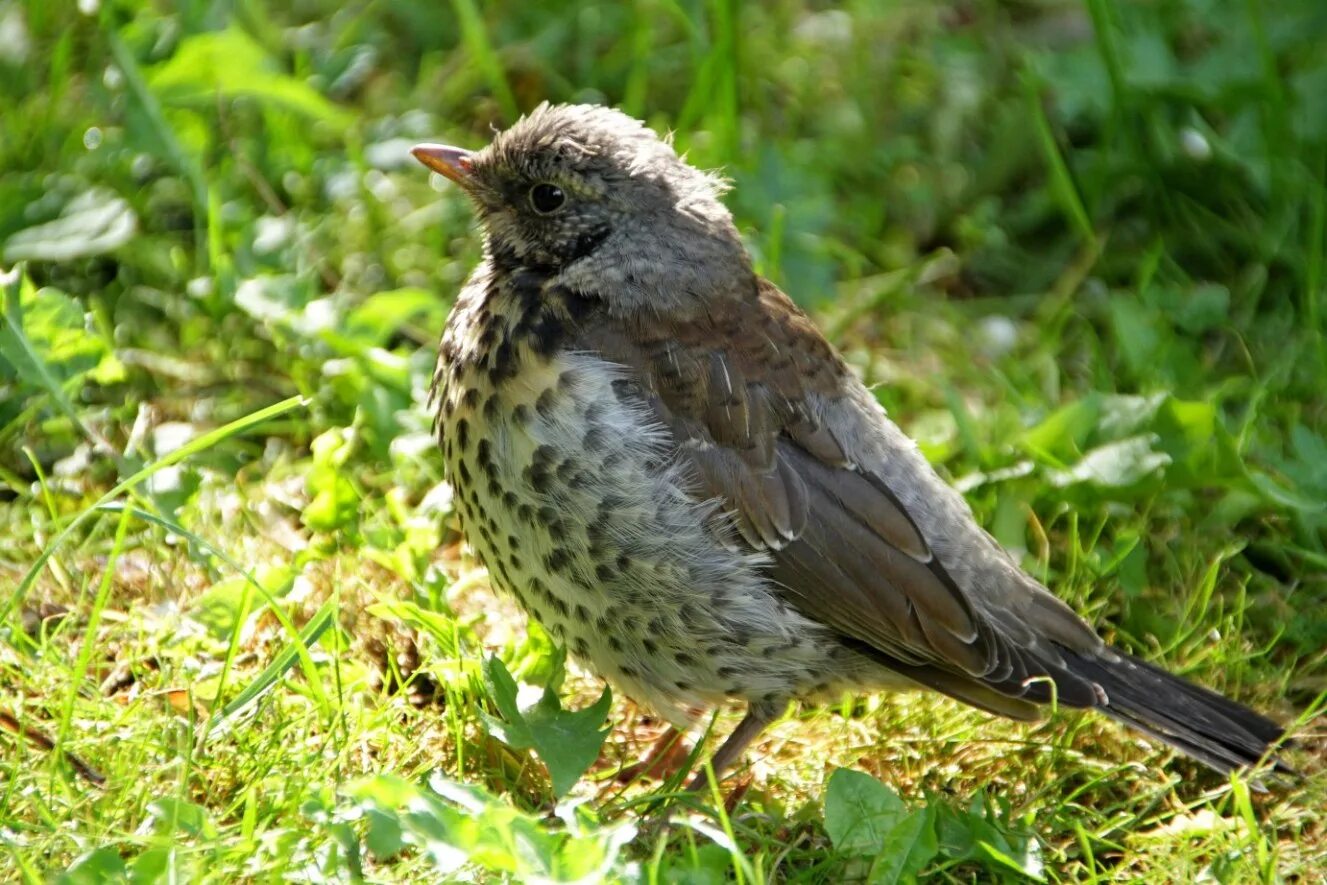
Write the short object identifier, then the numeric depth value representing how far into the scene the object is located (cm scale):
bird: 721
